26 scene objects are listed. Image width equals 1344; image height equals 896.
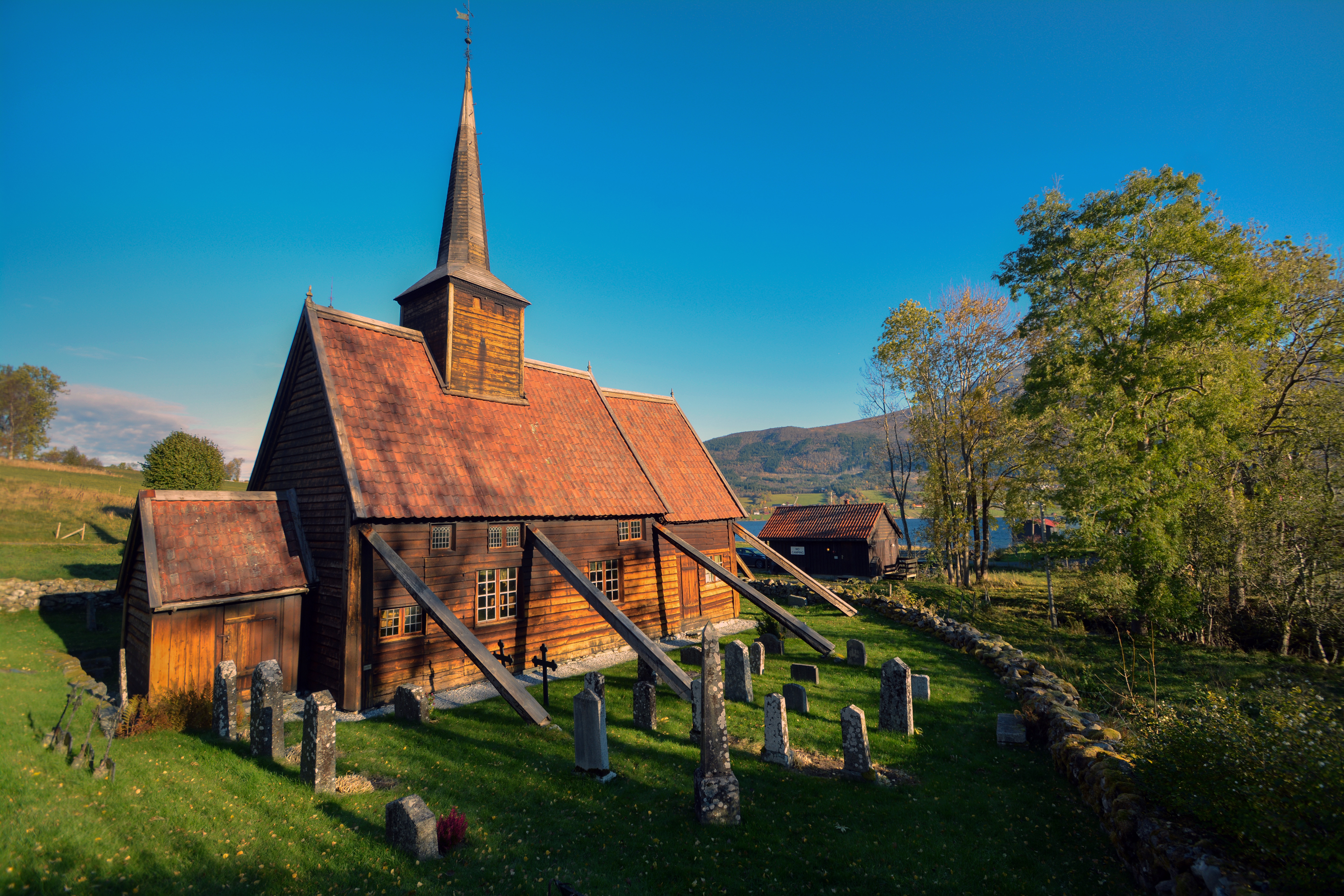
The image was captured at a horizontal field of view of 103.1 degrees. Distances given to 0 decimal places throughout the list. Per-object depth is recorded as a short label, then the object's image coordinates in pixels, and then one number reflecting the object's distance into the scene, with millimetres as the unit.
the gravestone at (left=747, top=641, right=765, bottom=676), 15781
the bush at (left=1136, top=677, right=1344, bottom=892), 4926
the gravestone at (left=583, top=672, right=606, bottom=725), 10641
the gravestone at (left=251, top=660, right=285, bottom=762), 9211
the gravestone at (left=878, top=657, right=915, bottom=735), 11414
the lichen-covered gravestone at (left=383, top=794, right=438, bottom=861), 6453
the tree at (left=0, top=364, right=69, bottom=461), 53906
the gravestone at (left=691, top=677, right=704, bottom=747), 9805
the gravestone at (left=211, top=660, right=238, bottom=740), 10336
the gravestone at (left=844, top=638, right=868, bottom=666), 16219
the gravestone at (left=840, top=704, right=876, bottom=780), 9320
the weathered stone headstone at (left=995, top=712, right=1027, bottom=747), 11000
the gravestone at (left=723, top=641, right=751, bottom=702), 13359
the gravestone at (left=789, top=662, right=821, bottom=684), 14586
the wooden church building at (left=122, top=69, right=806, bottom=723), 13055
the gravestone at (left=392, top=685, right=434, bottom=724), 11789
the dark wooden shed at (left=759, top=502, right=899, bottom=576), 39062
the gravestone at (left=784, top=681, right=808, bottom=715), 12531
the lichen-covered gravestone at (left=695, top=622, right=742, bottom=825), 7746
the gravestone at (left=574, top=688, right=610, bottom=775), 9117
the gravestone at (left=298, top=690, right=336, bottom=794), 8117
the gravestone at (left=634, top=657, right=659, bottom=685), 12203
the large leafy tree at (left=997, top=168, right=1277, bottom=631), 18625
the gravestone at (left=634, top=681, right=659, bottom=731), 11555
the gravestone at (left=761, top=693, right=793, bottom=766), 9945
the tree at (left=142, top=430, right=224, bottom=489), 25703
